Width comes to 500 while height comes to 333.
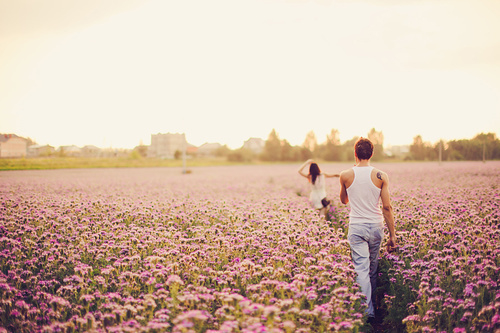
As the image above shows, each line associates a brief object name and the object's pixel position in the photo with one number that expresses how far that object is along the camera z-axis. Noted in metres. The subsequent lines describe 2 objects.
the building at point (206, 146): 156.48
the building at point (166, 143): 159.38
